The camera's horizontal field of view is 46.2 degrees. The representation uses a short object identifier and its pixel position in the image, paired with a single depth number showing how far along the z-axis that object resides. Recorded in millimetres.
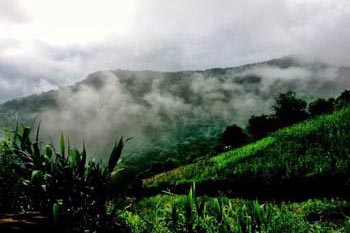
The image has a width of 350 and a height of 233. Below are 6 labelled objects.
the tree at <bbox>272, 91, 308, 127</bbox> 45344
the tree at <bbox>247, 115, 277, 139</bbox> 45362
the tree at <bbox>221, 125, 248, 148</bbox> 45875
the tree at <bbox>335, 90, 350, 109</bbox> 36531
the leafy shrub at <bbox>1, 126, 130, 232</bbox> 4992
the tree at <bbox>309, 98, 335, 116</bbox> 45081
